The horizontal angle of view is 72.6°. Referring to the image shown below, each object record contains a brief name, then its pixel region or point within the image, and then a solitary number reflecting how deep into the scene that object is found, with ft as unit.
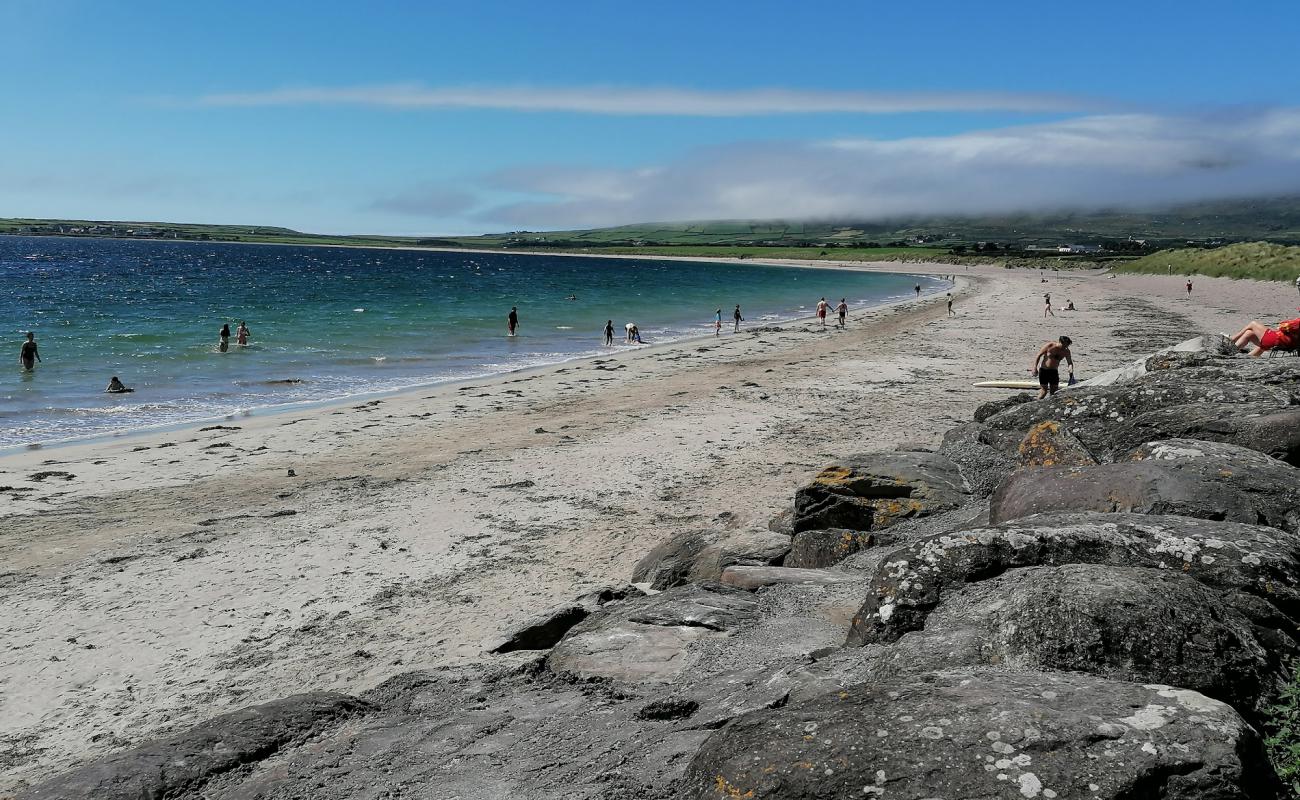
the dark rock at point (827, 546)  26.02
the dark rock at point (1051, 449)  27.78
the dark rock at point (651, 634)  18.53
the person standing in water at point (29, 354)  97.76
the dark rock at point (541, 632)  23.94
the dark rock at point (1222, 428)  23.88
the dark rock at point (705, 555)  28.08
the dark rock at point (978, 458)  32.58
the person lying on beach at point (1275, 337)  41.91
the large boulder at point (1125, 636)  12.81
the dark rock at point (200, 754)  15.99
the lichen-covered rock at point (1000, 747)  10.09
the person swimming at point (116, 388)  87.20
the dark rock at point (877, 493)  29.91
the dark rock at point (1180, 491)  18.99
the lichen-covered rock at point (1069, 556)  15.83
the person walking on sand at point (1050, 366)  57.82
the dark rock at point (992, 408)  42.89
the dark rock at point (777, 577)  22.66
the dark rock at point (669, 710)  15.52
